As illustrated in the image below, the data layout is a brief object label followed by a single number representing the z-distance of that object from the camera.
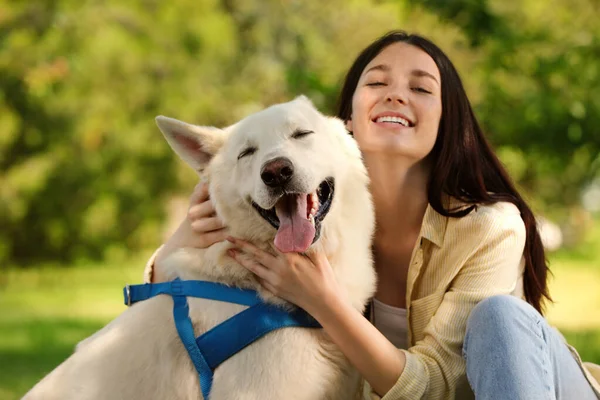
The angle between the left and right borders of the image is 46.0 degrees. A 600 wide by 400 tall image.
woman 2.35
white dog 2.29
